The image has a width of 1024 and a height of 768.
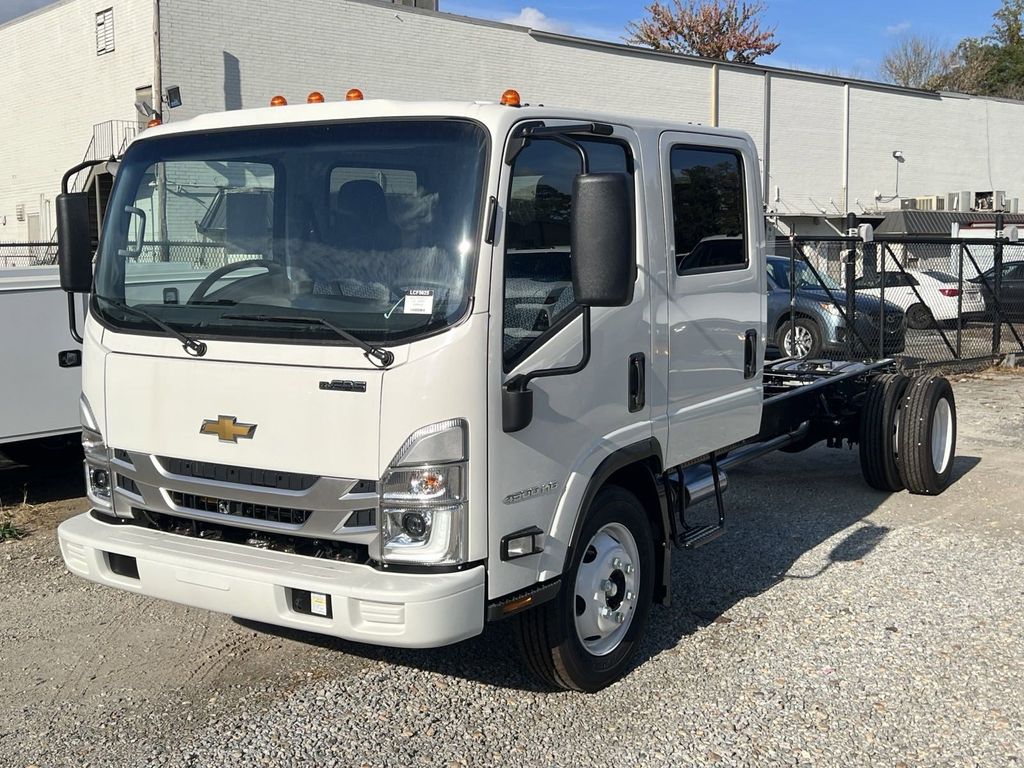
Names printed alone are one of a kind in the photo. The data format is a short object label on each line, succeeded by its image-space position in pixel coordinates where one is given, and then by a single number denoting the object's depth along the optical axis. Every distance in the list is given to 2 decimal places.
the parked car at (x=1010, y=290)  17.39
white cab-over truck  3.82
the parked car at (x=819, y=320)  15.39
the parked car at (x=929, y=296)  17.27
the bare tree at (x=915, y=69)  61.22
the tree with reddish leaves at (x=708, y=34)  50.22
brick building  23.77
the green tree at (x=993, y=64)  61.16
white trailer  7.46
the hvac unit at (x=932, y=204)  39.38
